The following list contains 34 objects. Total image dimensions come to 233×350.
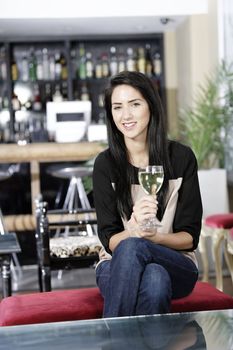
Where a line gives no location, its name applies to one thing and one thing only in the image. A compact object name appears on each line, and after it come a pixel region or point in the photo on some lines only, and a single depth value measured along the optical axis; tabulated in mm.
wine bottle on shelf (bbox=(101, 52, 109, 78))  8328
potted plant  5223
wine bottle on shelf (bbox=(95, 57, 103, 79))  8297
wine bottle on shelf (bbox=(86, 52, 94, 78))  8251
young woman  2279
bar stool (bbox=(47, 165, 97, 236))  5781
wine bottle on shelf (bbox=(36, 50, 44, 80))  8227
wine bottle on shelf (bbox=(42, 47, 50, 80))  8244
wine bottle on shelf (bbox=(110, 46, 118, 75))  8320
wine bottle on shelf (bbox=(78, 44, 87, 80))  8250
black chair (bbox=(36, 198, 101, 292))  3736
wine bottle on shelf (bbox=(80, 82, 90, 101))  8250
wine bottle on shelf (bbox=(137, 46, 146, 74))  8273
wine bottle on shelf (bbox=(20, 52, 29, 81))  8242
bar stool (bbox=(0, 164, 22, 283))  5474
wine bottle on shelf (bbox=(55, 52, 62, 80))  8227
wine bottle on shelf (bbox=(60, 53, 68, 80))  8219
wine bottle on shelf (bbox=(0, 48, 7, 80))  8079
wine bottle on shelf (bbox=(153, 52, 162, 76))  8266
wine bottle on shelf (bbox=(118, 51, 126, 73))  8336
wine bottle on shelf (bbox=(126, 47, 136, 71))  8243
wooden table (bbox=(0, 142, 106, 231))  5828
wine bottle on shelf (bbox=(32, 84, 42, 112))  8258
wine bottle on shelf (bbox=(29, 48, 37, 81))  8219
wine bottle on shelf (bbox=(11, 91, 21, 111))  8163
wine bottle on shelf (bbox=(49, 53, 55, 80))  8242
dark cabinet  8156
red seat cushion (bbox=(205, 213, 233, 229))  4328
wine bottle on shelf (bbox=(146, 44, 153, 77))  8315
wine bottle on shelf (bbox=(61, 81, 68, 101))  8297
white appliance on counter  6281
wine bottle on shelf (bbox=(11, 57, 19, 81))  8170
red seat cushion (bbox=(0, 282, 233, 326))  2357
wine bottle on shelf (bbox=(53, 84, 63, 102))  8125
